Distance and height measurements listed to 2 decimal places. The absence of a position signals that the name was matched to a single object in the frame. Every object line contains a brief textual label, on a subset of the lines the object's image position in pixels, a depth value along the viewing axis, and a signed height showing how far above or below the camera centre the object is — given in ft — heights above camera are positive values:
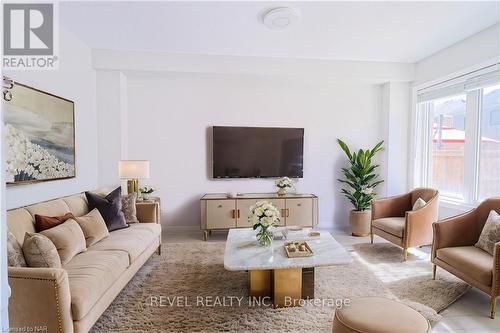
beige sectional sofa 4.92 -2.63
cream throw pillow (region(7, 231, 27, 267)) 5.29 -1.95
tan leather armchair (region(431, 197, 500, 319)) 6.85 -2.66
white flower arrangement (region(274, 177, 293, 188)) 13.61 -1.23
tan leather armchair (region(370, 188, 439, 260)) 10.20 -2.44
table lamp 11.37 -0.51
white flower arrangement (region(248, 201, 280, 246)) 8.06 -1.81
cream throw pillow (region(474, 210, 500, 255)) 7.58 -2.08
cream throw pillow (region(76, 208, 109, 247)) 7.86 -2.13
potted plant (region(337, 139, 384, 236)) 13.52 -1.34
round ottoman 4.55 -2.82
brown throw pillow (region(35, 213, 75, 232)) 7.00 -1.75
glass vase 8.21 -2.43
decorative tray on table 7.30 -2.56
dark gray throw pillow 9.40 -1.87
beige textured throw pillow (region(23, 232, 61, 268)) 5.58 -2.00
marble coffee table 6.89 -2.70
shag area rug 6.51 -3.95
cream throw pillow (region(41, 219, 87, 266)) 6.46 -2.07
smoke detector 8.79 +4.82
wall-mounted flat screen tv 13.98 +0.35
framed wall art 7.53 +0.62
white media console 12.80 -2.49
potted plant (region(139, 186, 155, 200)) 12.23 -1.62
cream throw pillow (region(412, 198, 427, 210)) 10.72 -1.75
